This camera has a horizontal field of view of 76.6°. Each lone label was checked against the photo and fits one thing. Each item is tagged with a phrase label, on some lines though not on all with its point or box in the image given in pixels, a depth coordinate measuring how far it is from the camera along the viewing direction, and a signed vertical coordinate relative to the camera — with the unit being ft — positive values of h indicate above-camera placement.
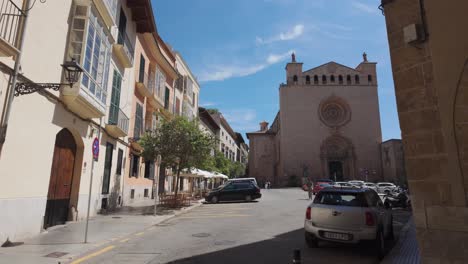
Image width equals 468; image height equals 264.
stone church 177.58 +39.52
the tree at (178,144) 57.88 +8.44
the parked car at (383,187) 103.73 +0.53
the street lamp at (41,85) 25.32 +8.74
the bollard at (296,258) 11.72 -2.72
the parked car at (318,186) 99.83 +0.78
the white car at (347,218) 22.25 -2.31
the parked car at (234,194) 75.46 -1.48
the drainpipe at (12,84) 23.63 +8.35
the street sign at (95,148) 27.22 +3.62
